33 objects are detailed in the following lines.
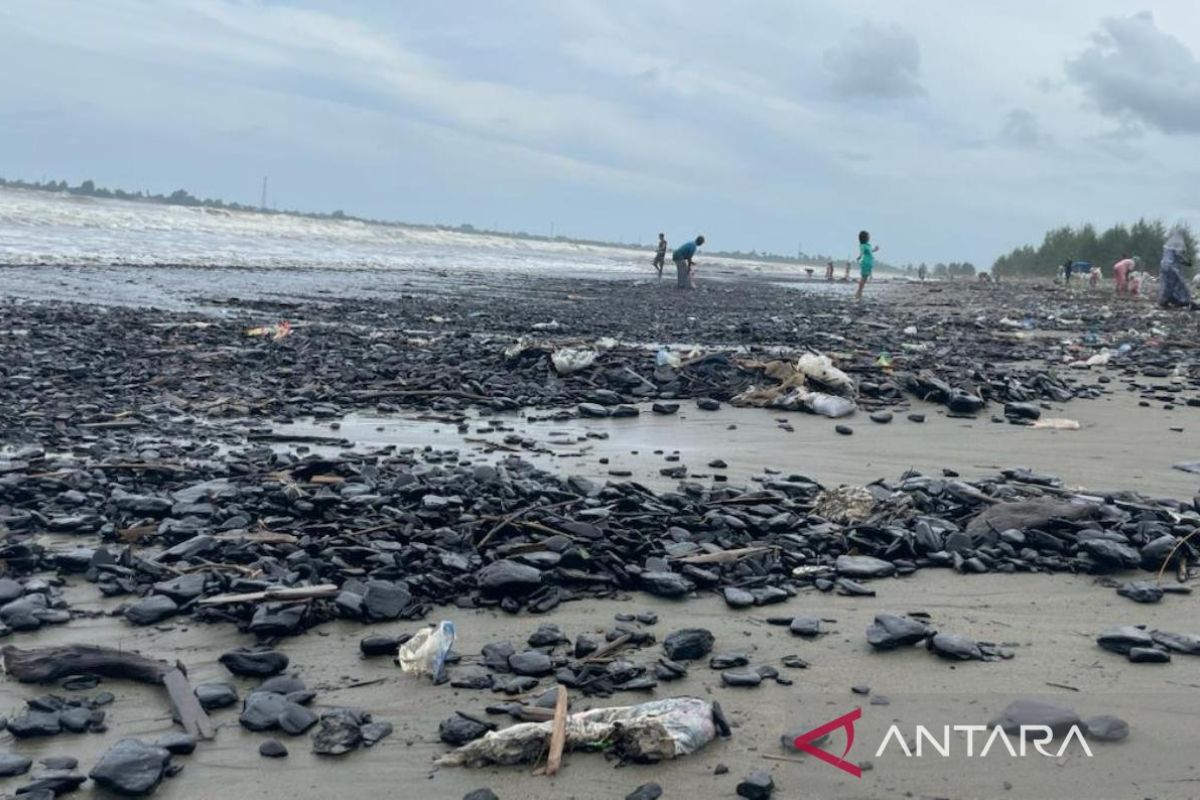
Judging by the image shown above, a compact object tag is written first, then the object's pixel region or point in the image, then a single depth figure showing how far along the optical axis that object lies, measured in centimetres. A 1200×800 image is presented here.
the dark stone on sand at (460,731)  310
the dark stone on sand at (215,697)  332
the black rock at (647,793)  279
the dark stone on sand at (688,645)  368
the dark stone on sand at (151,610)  401
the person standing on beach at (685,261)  3102
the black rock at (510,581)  430
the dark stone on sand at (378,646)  372
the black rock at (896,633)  377
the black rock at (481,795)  279
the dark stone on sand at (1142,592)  427
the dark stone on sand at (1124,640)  372
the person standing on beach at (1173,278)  2359
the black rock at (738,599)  421
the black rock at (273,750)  302
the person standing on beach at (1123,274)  3041
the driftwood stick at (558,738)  293
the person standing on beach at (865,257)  2736
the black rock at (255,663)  356
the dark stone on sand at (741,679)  346
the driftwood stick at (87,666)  344
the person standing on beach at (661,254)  3756
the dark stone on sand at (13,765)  288
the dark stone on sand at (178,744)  303
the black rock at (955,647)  367
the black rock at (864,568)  460
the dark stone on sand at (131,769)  280
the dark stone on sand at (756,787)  279
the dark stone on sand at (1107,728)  306
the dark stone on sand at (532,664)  357
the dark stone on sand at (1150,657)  362
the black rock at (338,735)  306
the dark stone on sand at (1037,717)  313
